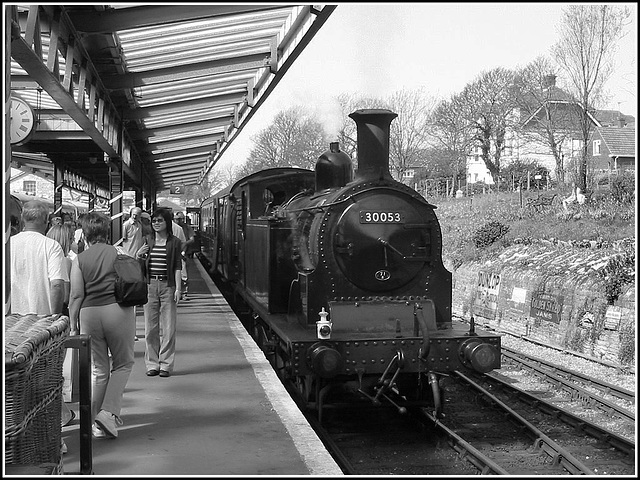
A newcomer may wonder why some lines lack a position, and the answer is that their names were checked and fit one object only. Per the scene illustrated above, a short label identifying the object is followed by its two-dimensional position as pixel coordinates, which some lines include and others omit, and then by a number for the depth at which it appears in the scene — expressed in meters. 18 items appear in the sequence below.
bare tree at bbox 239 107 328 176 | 35.47
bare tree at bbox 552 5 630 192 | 20.42
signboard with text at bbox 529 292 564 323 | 13.02
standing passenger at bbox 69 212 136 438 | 5.34
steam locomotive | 6.82
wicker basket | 3.21
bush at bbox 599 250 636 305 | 11.59
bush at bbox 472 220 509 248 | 19.30
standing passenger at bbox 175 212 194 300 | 12.34
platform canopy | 7.78
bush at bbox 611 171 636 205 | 17.92
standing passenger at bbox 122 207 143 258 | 9.90
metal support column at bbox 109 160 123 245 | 13.89
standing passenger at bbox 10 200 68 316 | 5.38
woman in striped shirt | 7.43
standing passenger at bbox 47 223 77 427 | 5.59
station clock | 7.30
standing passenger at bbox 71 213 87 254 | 11.99
